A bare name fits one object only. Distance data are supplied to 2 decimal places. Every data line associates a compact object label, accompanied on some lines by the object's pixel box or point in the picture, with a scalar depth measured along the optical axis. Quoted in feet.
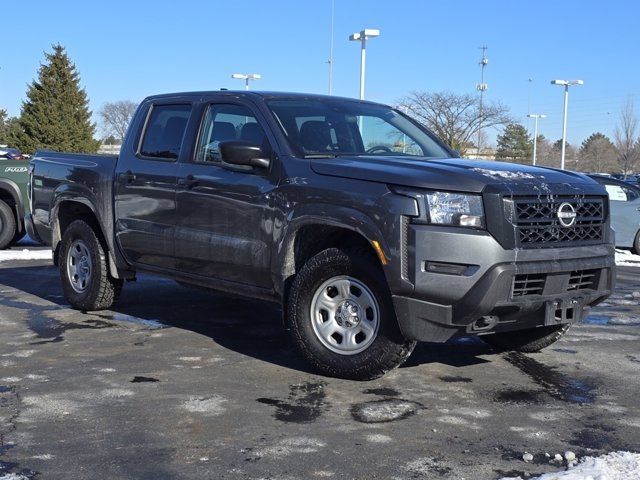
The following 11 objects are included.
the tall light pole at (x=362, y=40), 77.41
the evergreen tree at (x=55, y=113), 145.18
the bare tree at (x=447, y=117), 120.57
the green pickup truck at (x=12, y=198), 41.55
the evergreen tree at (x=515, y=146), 188.79
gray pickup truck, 16.01
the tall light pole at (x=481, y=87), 124.65
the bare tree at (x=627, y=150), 190.90
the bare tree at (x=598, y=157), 255.80
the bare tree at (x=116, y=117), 220.23
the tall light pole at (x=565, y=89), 138.66
